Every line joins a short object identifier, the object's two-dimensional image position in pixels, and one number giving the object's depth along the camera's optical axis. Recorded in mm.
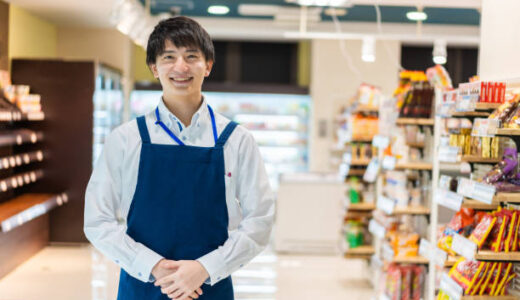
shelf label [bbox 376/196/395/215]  5312
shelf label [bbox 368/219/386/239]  5602
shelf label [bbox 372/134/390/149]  5586
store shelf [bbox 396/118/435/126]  5160
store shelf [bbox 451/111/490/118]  3609
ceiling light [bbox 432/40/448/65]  5496
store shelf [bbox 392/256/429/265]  5293
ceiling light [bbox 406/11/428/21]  9646
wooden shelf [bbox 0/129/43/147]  6606
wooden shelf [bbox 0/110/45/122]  6500
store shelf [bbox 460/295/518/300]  3232
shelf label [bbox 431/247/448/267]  3742
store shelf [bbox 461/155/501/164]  3475
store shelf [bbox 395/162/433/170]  5176
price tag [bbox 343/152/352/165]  6758
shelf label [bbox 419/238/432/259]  4328
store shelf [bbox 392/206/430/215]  5211
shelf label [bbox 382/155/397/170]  5371
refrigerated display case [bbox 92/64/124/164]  8367
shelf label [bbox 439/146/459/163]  3586
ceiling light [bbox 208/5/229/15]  10406
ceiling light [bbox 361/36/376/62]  6508
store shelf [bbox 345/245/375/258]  6520
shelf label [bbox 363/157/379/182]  5988
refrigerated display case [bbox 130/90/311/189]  12430
